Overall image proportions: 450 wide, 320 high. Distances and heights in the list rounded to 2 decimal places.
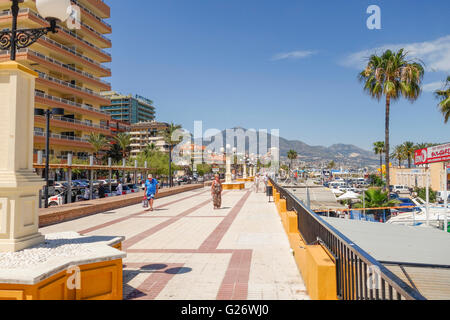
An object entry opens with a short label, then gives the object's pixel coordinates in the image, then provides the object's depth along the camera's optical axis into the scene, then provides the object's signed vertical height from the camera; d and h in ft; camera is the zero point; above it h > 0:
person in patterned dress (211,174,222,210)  48.55 -4.12
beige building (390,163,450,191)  141.82 -5.66
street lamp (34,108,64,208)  46.45 +8.17
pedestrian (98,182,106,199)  79.30 -6.58
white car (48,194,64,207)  62.54 -7.16
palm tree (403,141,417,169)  249.14 +15.59
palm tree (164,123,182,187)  193.26 +20.49
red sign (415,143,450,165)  44.19 +2.15
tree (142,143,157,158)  200.75 +10.24
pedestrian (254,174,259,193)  87.25 -4.51
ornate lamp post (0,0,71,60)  13.97 +6.90
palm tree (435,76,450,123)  76.43 +16.18
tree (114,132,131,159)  191.01 +14.92
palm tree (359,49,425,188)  71.31 +21.44
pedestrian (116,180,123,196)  84.12 -6.70
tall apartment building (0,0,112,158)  126.31 +43.42
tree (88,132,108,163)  156.50 +12.43
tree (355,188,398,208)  61.57 -6.55
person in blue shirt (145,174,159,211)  46.42 -3.58
